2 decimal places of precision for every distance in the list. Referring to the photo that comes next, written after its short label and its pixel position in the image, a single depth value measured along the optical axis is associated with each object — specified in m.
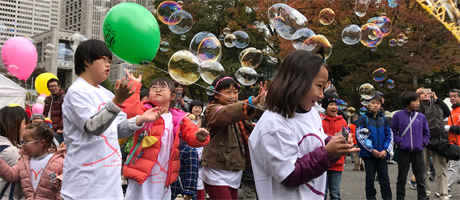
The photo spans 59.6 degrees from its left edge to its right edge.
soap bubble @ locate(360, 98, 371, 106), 6.79
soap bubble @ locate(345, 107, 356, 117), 7.33
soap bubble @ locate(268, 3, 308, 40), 6.21
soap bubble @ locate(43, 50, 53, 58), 10.40
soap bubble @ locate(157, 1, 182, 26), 6.80
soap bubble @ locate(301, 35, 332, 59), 5.71
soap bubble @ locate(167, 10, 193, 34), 6.75
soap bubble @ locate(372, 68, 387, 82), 8.71
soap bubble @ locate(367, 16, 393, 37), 8.29
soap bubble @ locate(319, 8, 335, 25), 7.67
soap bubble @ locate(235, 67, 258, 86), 5.28
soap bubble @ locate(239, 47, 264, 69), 5.84
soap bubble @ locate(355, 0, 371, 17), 9.12
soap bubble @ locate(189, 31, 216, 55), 5.55
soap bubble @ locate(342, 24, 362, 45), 7.48
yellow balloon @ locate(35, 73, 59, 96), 12.37
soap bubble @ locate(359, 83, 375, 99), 6.84
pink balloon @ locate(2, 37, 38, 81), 10.49
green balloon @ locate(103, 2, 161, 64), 3.37
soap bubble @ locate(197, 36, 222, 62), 5.31
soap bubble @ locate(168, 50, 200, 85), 4.59
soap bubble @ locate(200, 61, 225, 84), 4.78
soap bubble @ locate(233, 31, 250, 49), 7.32
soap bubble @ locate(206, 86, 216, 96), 4.26
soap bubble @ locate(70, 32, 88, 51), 9.22
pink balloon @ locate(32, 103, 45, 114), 10.17
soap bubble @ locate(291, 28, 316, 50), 5.93
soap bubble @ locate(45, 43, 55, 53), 10.46
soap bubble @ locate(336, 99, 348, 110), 6.07
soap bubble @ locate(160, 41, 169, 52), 6.46
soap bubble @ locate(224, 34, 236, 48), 7.28
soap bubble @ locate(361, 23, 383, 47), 7.82
